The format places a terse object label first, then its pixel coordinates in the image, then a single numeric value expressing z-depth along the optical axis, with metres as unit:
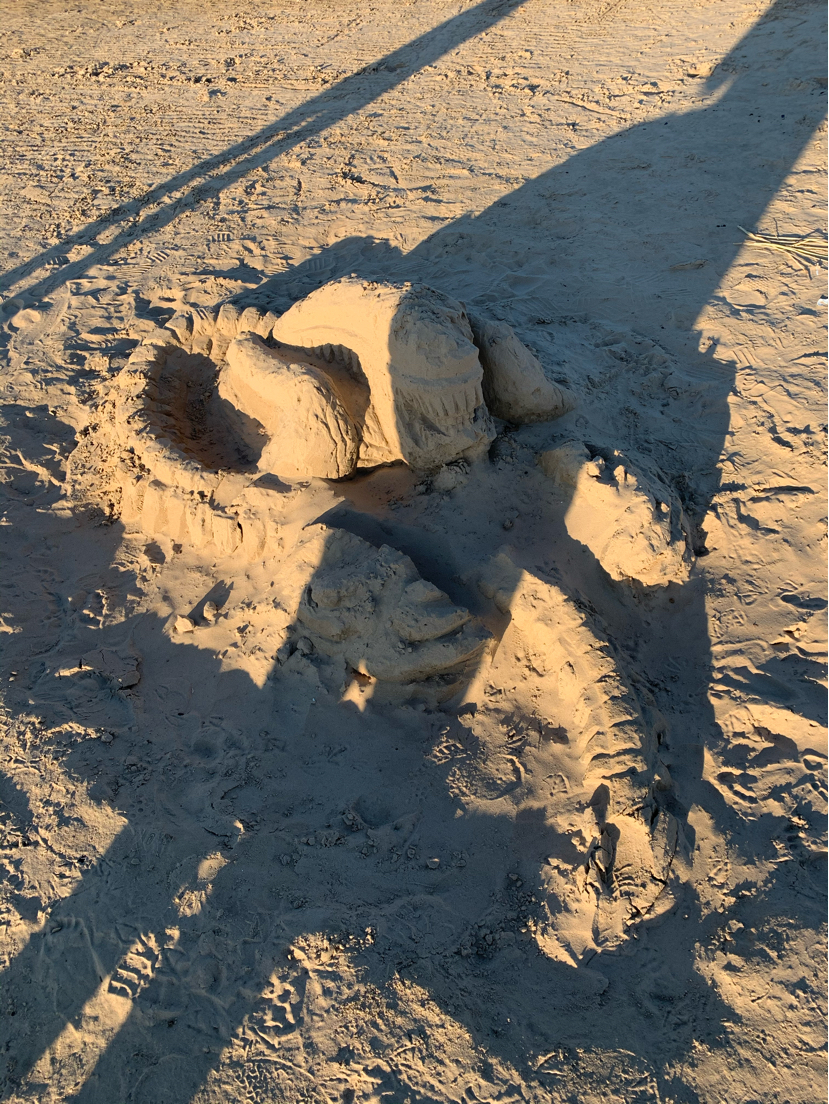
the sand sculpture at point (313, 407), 3.92
